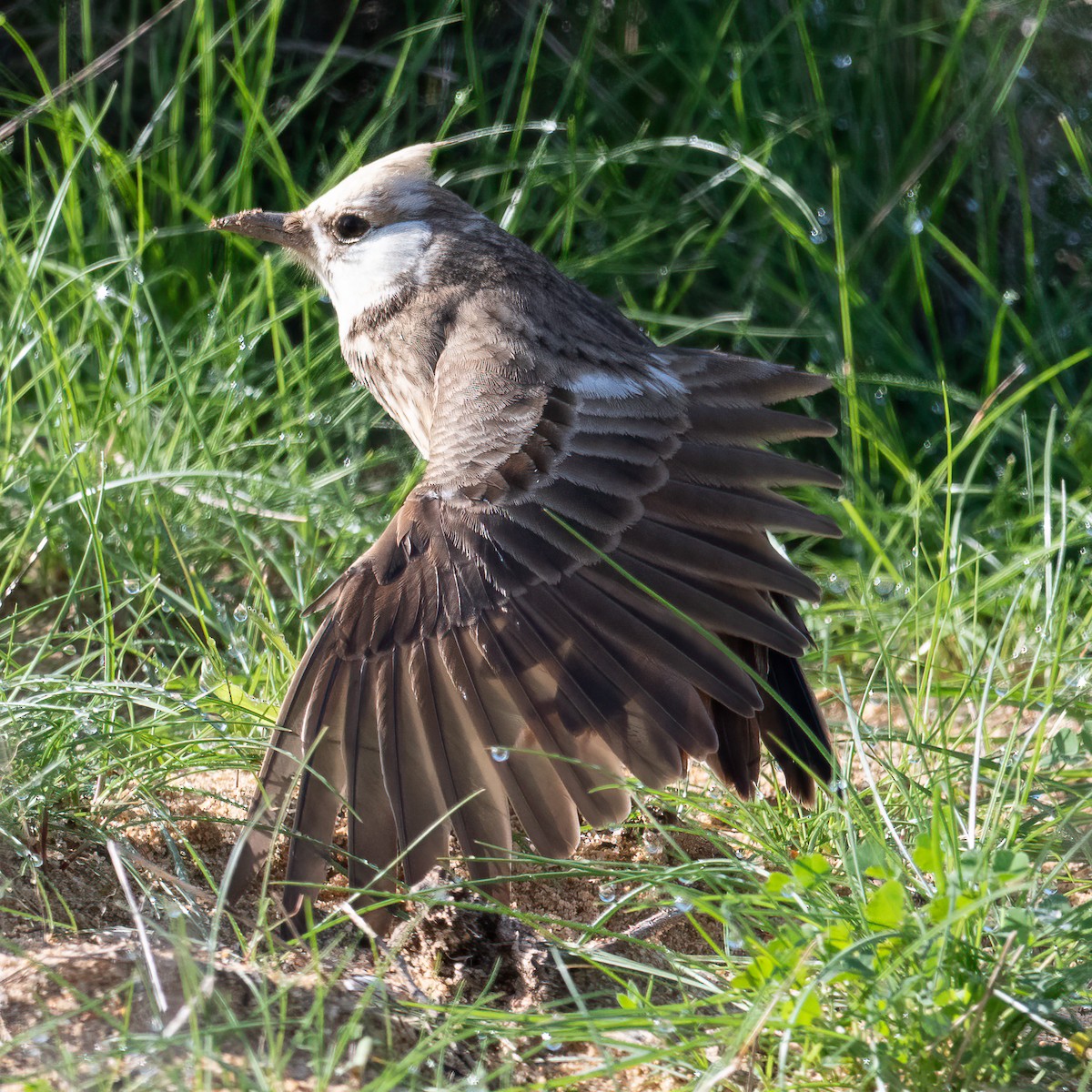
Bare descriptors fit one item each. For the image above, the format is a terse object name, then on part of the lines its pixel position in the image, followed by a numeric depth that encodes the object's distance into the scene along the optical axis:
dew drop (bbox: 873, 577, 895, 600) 8.74
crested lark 5.63
